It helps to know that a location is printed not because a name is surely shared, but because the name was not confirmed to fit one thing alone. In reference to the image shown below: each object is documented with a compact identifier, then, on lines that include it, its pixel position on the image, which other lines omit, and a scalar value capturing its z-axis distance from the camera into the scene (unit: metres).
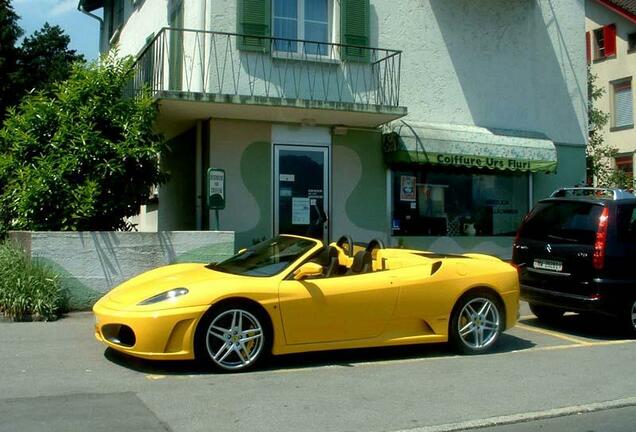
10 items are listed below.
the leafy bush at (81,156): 9.98
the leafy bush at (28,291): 8.80
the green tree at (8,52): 20.19
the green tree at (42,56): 20.41
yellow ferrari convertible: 6.11
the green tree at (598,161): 19.73
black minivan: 8.16
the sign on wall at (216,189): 10.68
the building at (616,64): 27.59
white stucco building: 12.19
